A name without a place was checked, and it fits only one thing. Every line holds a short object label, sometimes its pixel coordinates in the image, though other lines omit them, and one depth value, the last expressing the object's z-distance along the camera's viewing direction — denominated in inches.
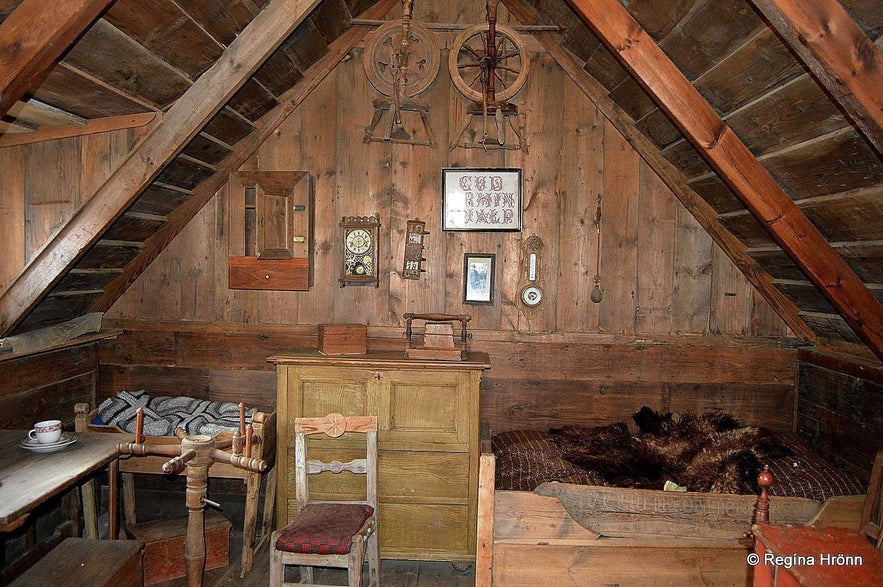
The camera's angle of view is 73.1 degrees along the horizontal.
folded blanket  121.6
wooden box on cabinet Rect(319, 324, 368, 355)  123.2
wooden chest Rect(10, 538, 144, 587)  78.6
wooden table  72.8
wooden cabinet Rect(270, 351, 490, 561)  116.6
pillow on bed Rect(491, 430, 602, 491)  101.3
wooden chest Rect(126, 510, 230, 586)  115.0
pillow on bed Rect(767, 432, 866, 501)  97.0
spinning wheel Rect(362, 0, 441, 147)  126.8
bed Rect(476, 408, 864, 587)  82.5
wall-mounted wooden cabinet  135.3
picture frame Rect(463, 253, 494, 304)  137.6
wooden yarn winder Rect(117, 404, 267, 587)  81.1
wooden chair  93.1
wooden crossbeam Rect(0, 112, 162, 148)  102.6
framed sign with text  136.4
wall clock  136.6
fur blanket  97.3
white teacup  94.0
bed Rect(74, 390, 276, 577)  114.0
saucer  92.7
